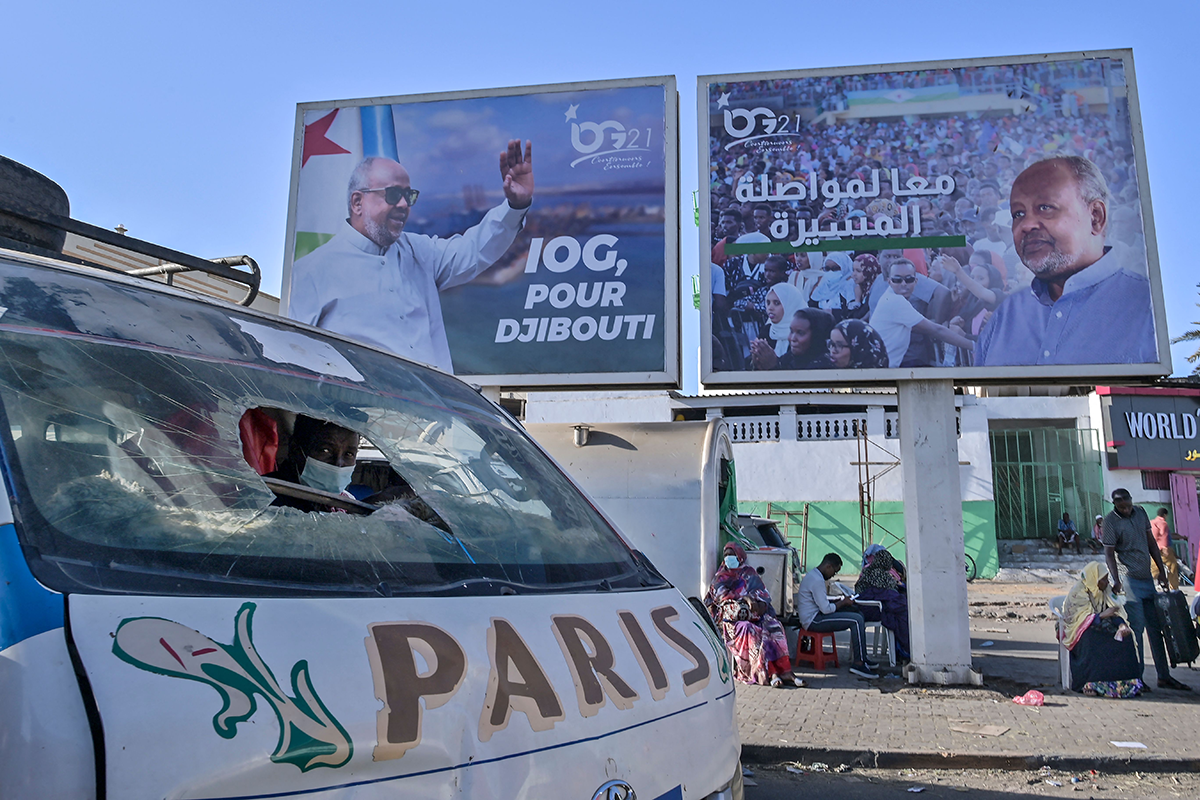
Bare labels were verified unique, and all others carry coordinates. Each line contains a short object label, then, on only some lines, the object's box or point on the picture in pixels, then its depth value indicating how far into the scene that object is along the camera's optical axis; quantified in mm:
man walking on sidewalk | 7357
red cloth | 1926
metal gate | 20922
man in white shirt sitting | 8250
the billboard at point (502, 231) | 7828
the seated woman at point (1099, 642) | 6996
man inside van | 2254
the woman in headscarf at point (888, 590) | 8820
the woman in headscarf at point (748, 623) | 7754
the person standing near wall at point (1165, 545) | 11474
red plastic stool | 8469
